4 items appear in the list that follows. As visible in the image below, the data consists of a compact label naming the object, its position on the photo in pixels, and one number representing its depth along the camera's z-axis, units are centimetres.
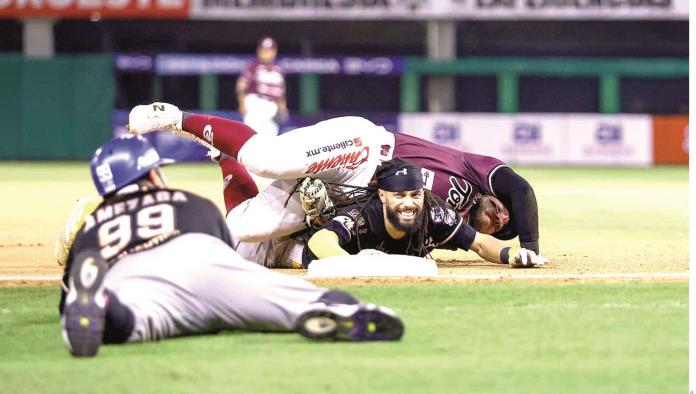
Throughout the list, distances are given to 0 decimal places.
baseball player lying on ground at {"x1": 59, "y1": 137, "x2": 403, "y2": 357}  1140
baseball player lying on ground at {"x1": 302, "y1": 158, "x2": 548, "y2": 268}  1588
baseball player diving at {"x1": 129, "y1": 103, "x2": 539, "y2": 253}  1642
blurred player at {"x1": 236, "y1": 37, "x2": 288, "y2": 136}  4031
